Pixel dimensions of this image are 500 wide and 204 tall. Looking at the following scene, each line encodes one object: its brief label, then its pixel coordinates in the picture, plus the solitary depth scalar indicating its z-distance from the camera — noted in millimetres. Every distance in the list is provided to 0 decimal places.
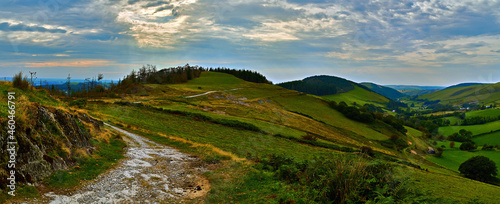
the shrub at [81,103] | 44931
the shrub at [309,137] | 53750
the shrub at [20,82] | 17922
